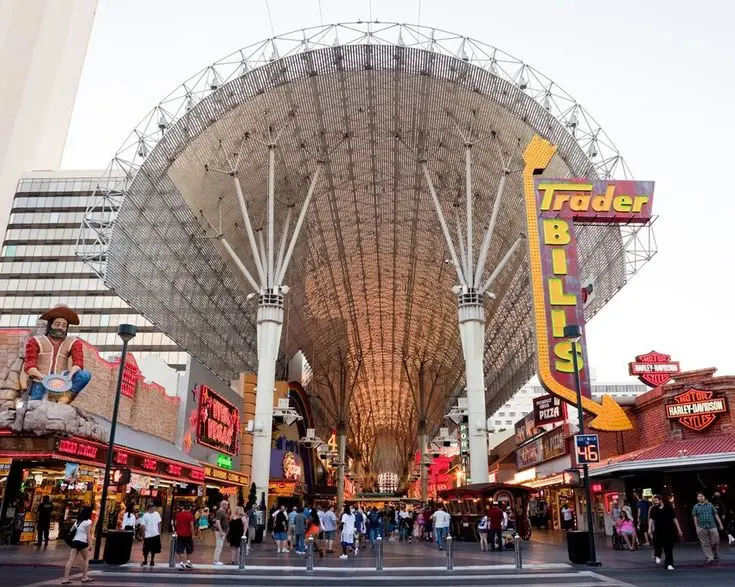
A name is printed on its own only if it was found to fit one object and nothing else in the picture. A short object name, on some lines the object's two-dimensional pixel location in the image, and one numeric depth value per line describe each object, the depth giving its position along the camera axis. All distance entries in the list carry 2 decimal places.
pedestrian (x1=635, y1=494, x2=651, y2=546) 23.19
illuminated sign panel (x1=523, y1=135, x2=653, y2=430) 27.53
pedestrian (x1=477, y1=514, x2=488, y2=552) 23.88
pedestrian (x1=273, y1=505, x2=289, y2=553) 23.16
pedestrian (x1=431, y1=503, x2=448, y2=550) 25.14
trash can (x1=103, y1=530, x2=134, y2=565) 17.38
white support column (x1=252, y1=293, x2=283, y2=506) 35.31
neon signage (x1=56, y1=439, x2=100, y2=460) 21.33
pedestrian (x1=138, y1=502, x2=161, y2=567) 17.31
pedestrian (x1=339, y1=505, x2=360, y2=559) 21.03
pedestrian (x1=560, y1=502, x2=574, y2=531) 33.22
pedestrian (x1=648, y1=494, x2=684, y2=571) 15.80
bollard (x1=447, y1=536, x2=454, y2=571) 16.55
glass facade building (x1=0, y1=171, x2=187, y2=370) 78.81
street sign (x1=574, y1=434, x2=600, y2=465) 18.53
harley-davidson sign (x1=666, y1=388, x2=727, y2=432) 23.42
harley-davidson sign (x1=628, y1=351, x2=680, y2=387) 35.28
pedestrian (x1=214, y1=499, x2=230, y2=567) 18.52
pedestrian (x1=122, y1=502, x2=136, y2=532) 18.94
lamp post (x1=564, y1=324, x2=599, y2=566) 17.06
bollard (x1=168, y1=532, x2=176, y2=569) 17.06
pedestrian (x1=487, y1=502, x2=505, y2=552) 23.77
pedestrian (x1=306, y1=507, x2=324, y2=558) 21.19
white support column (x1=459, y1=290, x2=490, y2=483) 35.91
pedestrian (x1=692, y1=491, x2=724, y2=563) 15.95
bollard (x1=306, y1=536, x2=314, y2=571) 16.30
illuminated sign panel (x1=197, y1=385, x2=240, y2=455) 37.39
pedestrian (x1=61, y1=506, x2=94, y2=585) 13.49
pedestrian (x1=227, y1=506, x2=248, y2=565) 18.02
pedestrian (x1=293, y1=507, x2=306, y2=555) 22.34
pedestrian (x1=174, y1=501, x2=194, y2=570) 17.02
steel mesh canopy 35.44
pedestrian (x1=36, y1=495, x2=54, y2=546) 22.73
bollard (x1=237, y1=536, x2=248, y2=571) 16.48
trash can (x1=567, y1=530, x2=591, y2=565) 17.44
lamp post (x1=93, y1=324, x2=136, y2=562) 17.41
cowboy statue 21.64
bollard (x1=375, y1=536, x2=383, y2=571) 16.59
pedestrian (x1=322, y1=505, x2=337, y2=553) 22.45
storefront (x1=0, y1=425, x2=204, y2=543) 21.12
